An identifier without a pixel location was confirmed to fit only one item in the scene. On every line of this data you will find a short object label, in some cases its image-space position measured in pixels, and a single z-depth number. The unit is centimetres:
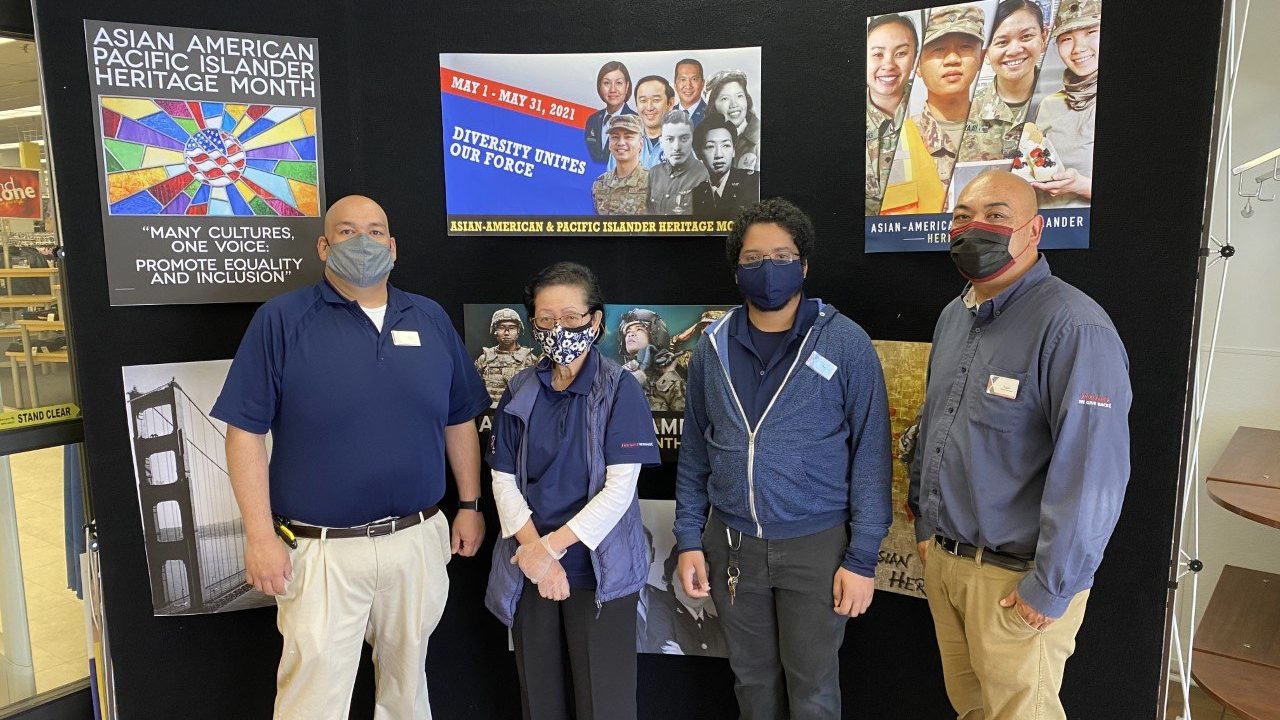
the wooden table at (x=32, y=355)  245
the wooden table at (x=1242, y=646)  224
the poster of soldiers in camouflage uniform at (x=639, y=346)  261
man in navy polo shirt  209
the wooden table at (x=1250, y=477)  230
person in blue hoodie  199
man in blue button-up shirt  162
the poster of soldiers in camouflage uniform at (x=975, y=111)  211
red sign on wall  236
